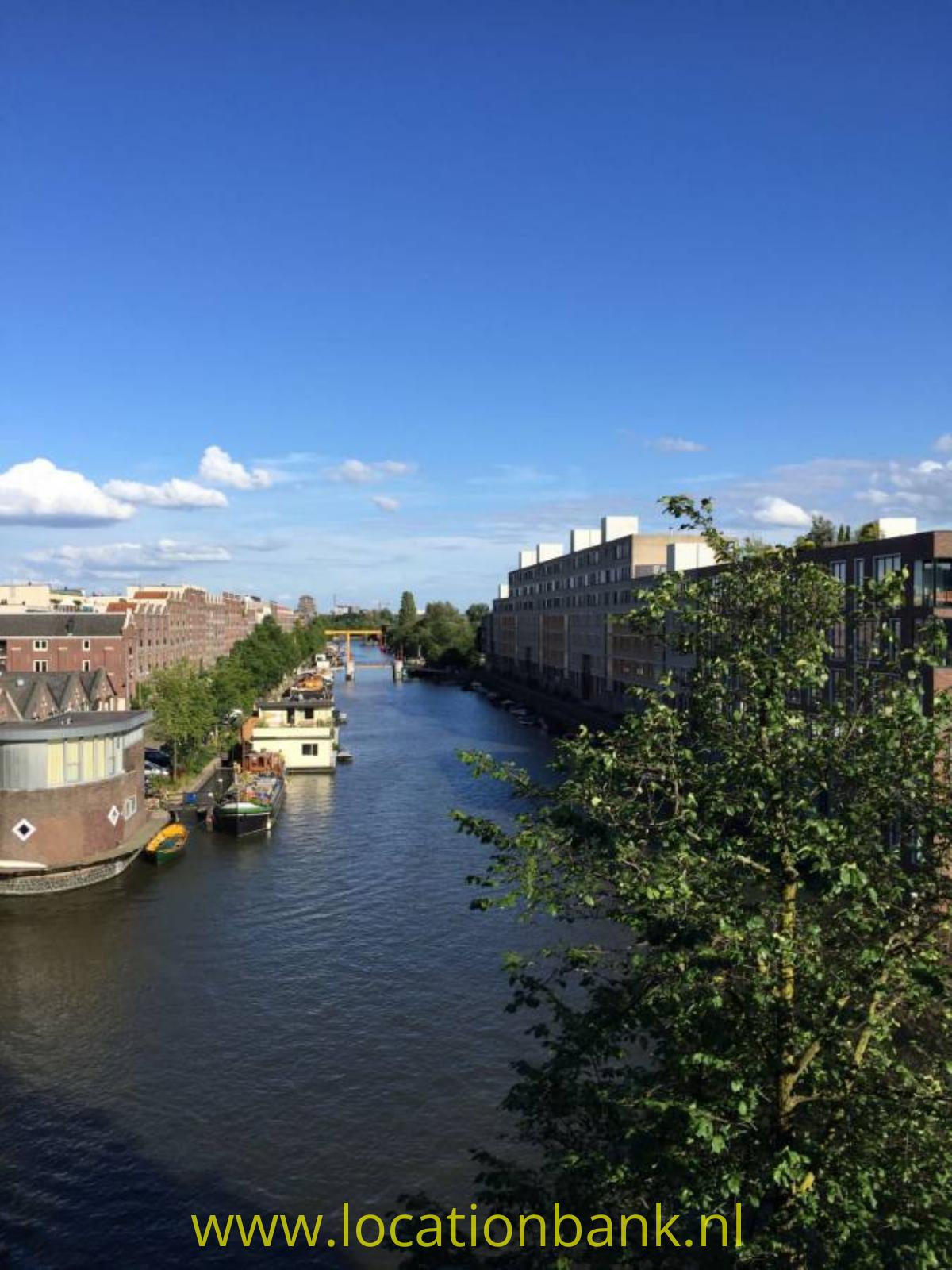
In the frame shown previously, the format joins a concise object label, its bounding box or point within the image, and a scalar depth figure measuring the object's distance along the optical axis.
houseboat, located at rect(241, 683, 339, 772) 77.06
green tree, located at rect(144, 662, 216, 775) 67.31
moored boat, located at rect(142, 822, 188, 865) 48.41
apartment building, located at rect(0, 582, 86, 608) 140.38
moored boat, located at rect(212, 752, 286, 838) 54.66
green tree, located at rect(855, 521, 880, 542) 51.56
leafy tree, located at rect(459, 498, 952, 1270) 9.18
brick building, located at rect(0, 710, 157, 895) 43.22
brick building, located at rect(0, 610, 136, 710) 101.44
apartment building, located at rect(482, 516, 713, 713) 98.25
